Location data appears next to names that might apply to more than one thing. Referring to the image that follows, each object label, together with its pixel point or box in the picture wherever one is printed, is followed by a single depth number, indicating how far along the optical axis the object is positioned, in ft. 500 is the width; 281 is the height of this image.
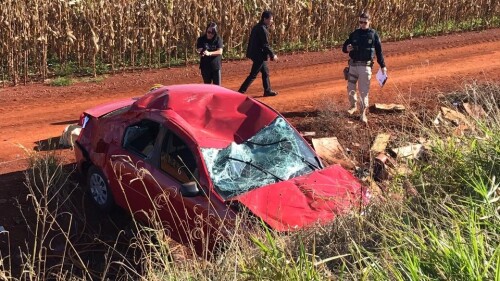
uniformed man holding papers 38.45
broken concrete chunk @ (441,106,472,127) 32.73
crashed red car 22.89
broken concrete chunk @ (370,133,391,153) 34.77
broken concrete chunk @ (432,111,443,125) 31.37
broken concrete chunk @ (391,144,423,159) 21.98
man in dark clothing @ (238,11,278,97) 44.11
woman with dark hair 40.40
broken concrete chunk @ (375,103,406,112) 43.54
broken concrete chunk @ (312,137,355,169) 33.38
